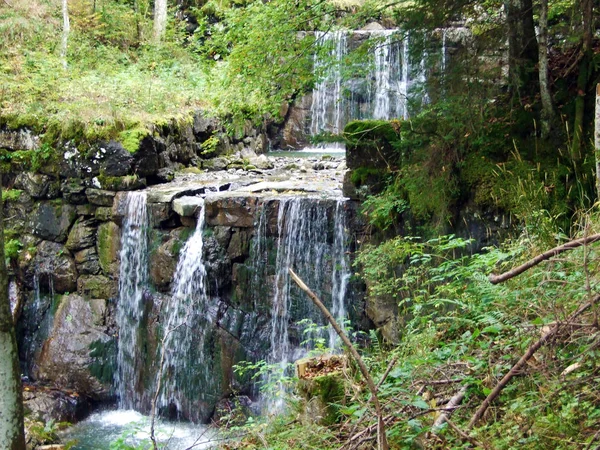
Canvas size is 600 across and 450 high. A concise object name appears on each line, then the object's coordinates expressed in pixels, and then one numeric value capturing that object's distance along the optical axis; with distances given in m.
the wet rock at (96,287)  10.23
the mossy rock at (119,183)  10.22
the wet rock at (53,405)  9.09
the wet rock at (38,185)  10.78
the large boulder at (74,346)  9.90
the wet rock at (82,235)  10.37
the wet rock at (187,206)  9.37
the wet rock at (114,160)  10.35
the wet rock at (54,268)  10.49
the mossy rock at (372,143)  7.26
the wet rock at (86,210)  10.42
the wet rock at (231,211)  8.88
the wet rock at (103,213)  10.23
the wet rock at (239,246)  9.00
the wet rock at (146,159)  10.52
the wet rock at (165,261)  9.56
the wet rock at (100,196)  10.21
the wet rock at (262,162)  12.15
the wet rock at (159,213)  9.63
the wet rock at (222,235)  9.09
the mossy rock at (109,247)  10.16
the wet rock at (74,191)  10.40
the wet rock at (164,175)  10.91
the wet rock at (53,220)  10.55
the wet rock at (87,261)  10.35
